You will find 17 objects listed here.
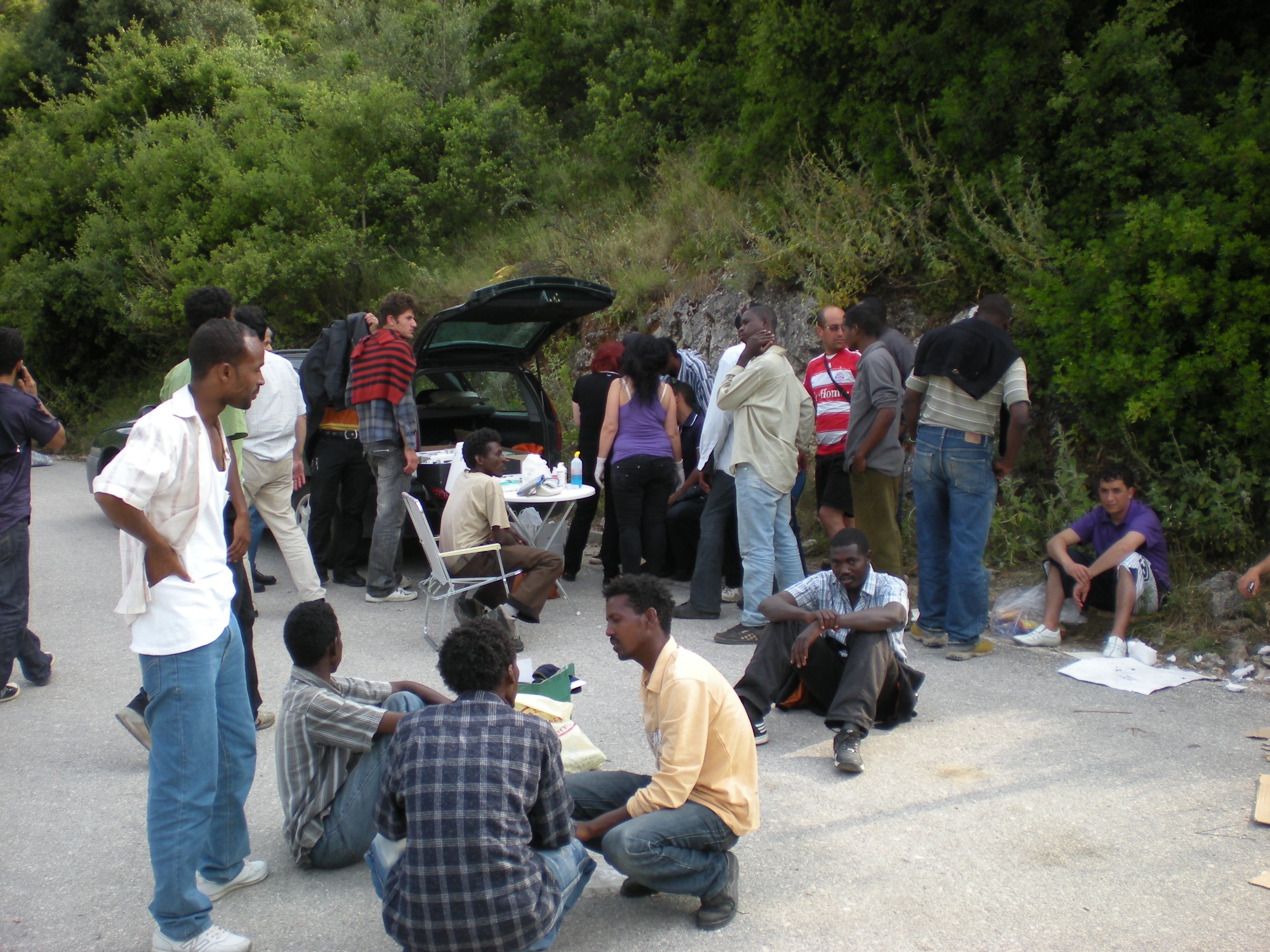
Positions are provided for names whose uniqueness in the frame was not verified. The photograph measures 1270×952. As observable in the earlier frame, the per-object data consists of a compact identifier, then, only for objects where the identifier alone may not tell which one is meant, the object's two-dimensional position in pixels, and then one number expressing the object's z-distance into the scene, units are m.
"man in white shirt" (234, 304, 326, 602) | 6.46
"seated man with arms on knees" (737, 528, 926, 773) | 4.62
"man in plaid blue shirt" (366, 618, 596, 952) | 2.76
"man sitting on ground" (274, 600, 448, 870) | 3.53
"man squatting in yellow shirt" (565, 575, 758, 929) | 3.22
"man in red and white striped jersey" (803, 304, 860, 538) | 6.89
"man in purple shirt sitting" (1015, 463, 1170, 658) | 6.01
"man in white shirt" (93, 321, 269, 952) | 3.01
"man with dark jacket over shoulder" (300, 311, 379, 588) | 7.77
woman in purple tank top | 7.23
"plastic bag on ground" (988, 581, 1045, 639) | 6.45
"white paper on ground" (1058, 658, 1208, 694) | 5.48
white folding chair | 6.40
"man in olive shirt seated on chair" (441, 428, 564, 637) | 6.52
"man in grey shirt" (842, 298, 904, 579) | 6.24
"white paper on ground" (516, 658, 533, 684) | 5.09
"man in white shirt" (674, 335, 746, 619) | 6.88
